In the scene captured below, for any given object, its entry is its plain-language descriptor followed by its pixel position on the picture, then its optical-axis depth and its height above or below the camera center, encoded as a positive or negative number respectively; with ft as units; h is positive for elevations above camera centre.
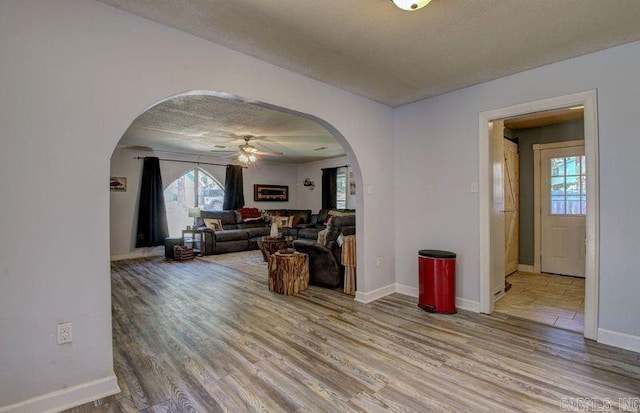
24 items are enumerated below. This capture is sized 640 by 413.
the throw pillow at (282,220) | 27.08 -1.47
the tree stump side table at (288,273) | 13.14 -3.06
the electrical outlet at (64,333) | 5.92 -2.52
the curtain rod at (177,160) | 22.59 +3.62
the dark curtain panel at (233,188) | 27.25 +1.51
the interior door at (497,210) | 11.33 -0.32
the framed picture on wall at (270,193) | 29.79 +1.19
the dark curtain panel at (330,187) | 28.86 +1.61
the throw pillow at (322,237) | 13.94 -1.57
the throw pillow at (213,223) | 24.12 -1.51
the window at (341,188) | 28.71 +1.46
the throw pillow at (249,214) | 26.96 -0.86
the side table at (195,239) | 22.62 -2.68
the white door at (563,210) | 15.37 -0.44
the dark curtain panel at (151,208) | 22.35 -0.20
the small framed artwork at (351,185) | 27.78 +1.73
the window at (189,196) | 24.91 +0.75
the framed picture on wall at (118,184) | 21.44 +1.57
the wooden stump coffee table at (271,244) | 18.08 -2.44
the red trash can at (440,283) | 10.78 -2.91
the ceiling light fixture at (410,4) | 5.66 +3.80
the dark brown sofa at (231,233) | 23.17 -2.28
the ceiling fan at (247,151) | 19.22 +3.47
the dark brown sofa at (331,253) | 13.55 -2.29
